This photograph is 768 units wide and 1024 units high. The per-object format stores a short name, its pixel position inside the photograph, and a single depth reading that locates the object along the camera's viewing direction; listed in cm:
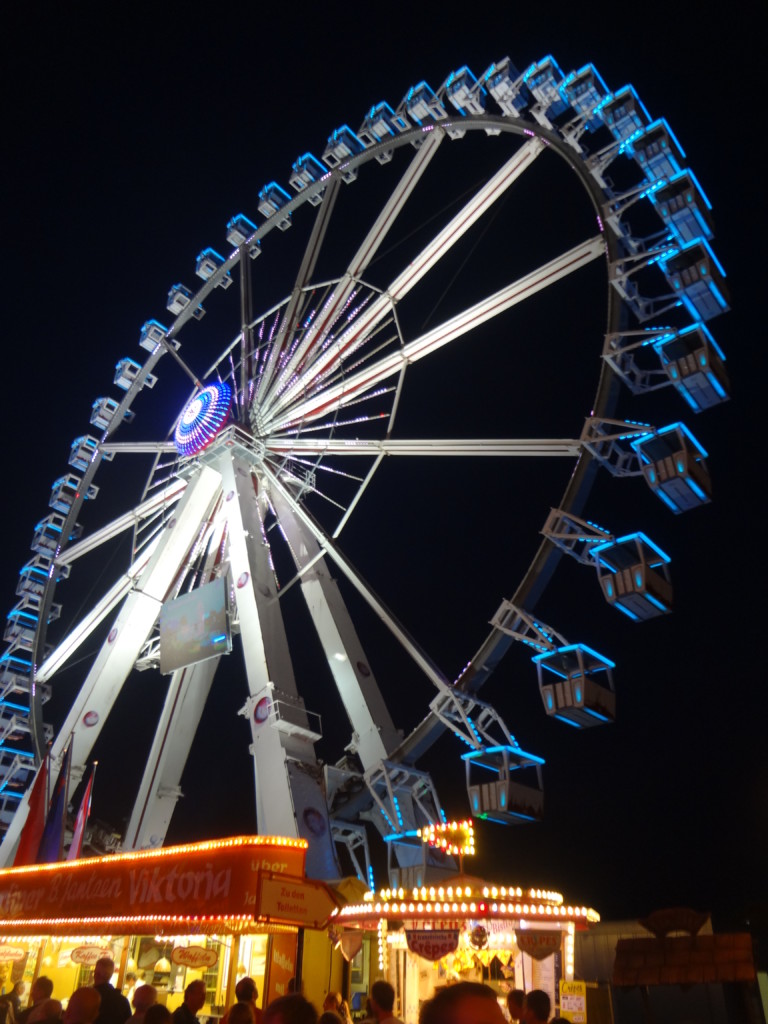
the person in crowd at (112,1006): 573
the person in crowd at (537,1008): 536
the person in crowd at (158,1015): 450
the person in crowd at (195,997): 632
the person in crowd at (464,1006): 199
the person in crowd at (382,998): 550
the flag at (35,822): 1462
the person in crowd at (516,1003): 703
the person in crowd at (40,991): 691
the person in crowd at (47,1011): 493
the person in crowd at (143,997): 625
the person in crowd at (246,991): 655
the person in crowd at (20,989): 1241
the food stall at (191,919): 945
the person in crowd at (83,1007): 465
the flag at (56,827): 1469
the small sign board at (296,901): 926
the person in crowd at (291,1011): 295
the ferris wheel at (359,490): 1270
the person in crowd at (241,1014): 546
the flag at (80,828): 1436
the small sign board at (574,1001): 1009
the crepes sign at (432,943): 1001
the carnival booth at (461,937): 1008
